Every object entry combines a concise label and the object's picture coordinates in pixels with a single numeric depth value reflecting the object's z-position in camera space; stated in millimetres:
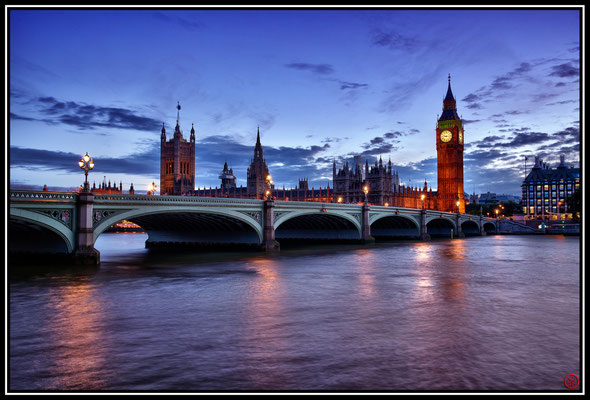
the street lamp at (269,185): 41891
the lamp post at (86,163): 30469
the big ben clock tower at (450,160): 149125
